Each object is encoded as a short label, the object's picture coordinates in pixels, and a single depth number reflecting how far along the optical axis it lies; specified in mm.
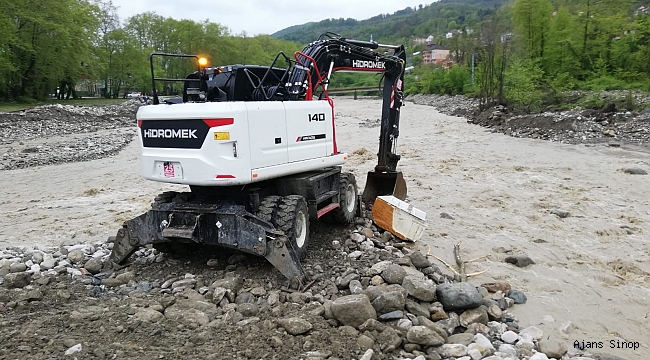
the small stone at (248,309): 4758
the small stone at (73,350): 3867
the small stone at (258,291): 5191
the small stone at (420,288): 5086
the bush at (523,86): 24141
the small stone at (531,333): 4807
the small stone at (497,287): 5941
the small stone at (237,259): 6062
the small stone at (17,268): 6049
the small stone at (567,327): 5174
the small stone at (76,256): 6457
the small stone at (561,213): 9188
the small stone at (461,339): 4520
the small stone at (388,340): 4203
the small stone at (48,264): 6154
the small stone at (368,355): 3924
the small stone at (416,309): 4883
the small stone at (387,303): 4742
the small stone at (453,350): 4285
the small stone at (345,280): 5453
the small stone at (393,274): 5469
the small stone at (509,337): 4691
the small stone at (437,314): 4922
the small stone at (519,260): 6906
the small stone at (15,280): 5508
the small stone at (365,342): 4129
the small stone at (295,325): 4277
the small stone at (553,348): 4488
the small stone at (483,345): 4355
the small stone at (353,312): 4480
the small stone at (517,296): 5754
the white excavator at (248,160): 5344
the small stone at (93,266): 6188
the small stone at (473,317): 4922
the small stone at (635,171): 12389
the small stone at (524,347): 4484
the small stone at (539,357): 4324
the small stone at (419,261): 6391
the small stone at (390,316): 4664
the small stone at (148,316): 4441
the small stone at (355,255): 6422
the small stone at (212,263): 6117
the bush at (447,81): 47750
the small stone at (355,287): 5270
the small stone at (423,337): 4312
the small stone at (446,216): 9164
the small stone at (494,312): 5105
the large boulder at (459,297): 5066
